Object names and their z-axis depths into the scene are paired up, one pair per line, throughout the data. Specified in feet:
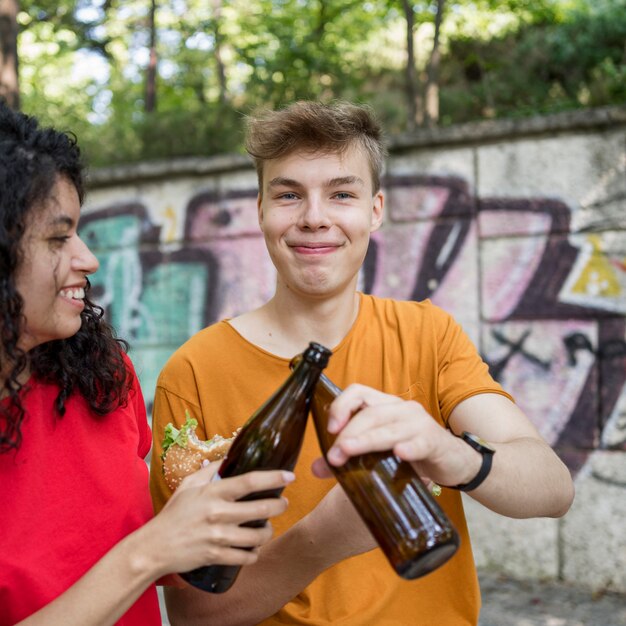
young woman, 4.21
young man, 5.66
